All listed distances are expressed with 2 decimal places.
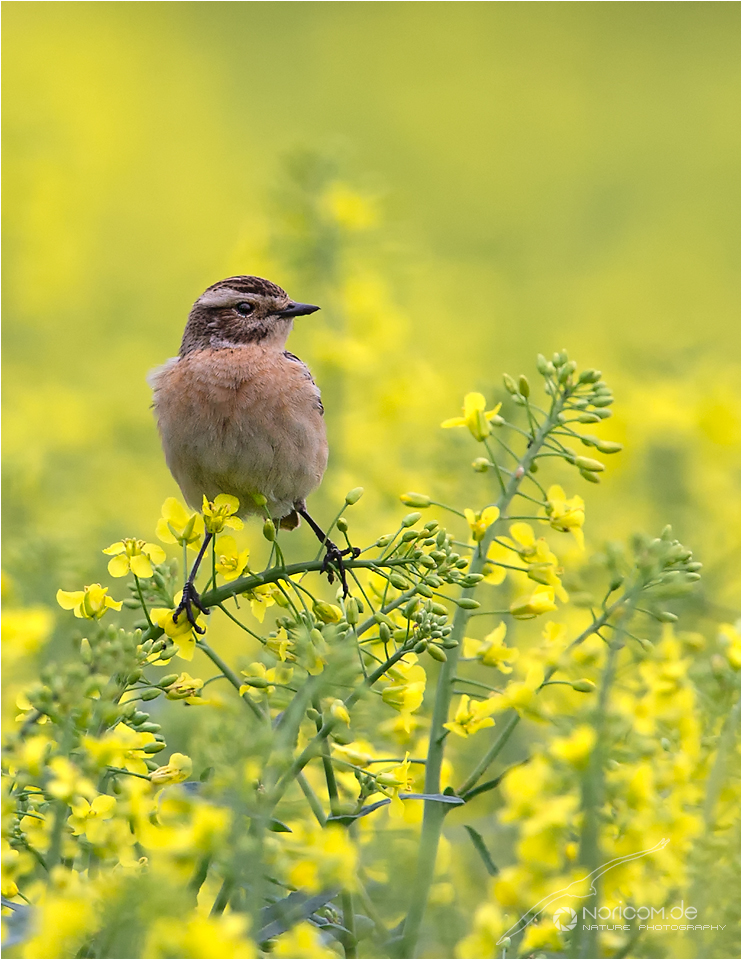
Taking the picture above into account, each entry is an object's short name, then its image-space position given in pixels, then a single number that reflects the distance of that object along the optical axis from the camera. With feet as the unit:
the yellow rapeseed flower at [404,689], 17.53
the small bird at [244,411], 27.40
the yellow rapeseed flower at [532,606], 19.01
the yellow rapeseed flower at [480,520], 19.08
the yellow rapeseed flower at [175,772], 16.31
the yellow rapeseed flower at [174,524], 19.40
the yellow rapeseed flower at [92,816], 14.92
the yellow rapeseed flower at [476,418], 21.09
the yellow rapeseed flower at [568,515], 20.24
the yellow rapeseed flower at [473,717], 17.71
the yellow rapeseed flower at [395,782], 16.34
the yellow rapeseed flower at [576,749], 13.66
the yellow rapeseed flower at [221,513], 20.20
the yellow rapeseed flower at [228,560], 19.49
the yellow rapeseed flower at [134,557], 18.49
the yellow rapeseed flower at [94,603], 17.69
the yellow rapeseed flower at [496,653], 19.26
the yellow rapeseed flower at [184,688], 17.46
